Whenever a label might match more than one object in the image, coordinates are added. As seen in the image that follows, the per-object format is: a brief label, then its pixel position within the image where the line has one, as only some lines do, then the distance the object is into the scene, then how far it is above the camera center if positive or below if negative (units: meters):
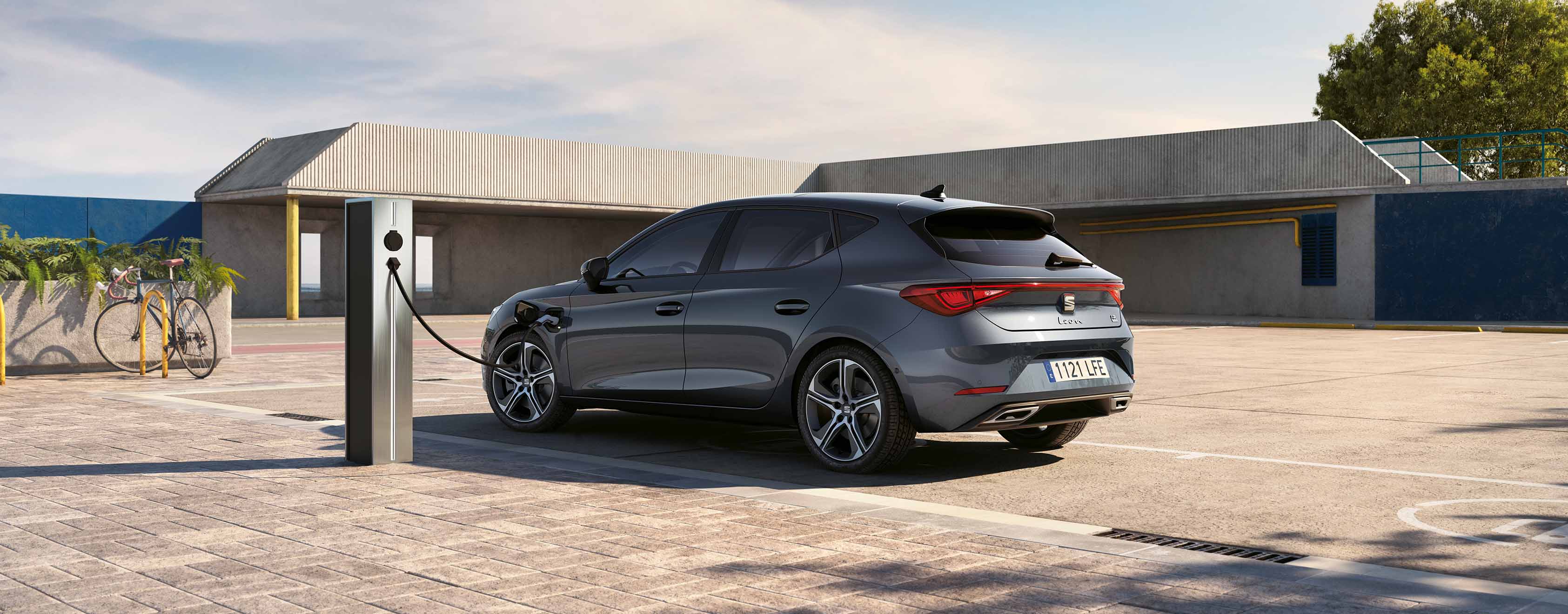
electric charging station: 6.60 -0.15
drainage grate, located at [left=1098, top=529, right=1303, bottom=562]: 4.63 -0.94
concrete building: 28.56 +2.37
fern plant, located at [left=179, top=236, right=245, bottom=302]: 13.23 +0.35
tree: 44.94 +8.06
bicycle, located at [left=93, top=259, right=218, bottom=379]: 12.66 -0.23
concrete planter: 12.10 -0.22
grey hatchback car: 6.20 -0.13
